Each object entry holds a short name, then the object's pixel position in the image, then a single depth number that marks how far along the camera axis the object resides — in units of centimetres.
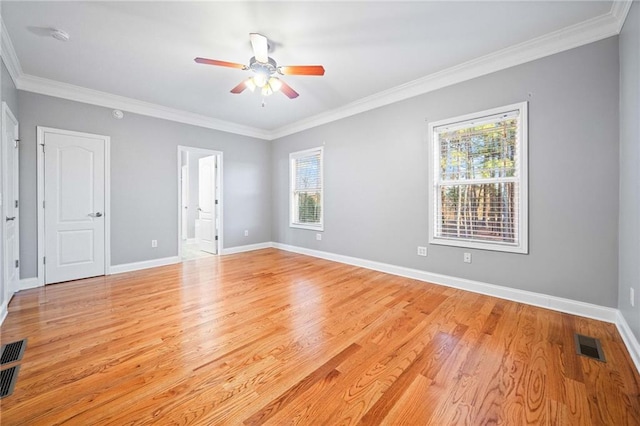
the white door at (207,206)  558
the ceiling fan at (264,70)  248
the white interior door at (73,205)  362
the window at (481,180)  291
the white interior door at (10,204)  269
